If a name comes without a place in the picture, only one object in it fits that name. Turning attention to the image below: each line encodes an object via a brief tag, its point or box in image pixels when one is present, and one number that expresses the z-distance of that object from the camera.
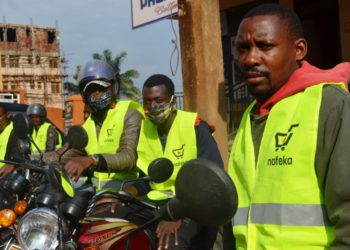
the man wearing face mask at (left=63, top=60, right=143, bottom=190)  3.63
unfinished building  52.02
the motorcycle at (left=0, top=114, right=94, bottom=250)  2.29
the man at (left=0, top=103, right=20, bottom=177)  5.52
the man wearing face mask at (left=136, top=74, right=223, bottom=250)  3.44
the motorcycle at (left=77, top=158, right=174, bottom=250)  2.40
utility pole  5.21
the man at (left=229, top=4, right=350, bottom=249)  1.62
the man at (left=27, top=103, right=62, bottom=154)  8.42
